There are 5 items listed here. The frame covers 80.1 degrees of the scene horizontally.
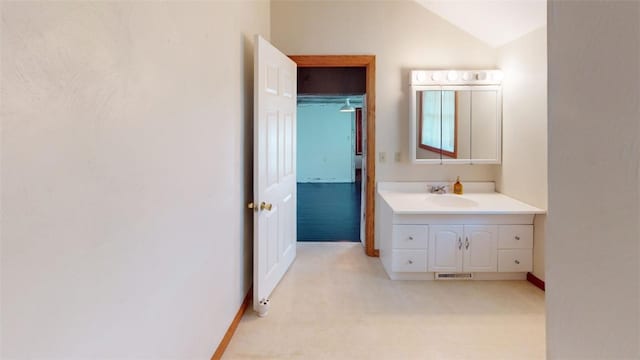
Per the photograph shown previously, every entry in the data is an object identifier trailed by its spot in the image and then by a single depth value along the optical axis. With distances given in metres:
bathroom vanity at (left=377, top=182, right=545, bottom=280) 3.15
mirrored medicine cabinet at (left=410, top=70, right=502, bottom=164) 3.71
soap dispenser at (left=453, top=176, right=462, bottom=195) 3.75
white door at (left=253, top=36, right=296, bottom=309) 2.57
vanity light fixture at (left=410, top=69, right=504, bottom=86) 3.69
